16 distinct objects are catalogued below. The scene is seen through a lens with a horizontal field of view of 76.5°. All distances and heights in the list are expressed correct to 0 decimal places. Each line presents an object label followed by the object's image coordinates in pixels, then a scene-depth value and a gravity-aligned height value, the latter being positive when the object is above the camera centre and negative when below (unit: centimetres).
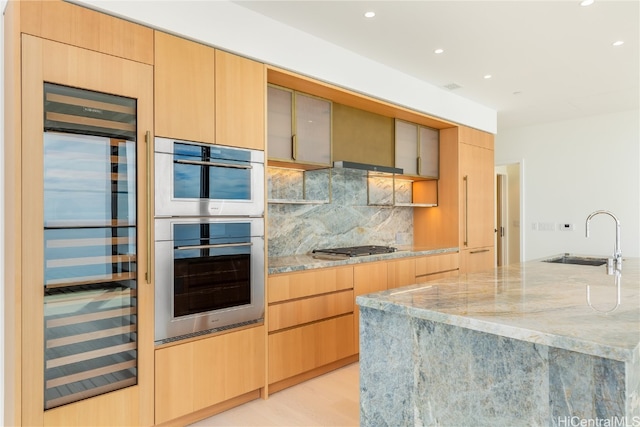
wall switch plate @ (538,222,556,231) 616 -17
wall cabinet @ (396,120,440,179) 442 +76
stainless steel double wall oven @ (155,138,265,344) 235 -13
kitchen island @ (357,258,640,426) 128 -52
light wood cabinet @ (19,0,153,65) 193 +97
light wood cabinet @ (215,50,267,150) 261 +77
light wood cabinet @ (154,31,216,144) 234 +77
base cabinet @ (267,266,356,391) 292 -83
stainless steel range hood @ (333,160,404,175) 361 +46
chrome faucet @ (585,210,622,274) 254 -30
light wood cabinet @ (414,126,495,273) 477 +19
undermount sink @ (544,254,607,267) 337 -39
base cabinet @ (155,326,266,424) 235 -96
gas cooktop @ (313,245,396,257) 362 -33
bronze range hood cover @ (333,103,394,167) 379 +79
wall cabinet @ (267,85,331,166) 325 +75
